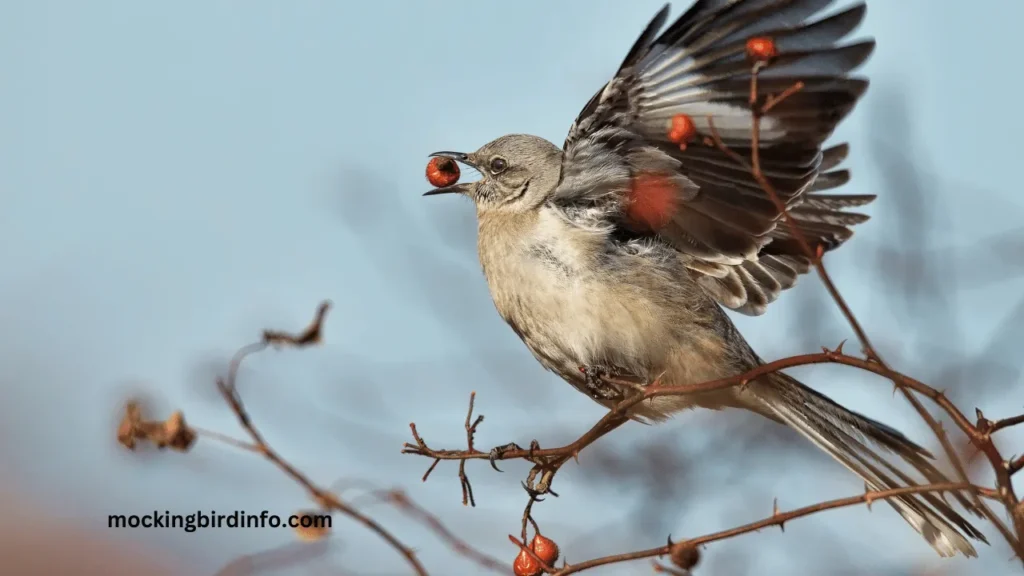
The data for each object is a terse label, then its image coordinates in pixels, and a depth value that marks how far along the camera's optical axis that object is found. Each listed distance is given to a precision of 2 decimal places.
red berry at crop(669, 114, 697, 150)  8.50
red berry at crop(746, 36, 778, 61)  7.89
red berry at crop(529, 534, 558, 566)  8.11
